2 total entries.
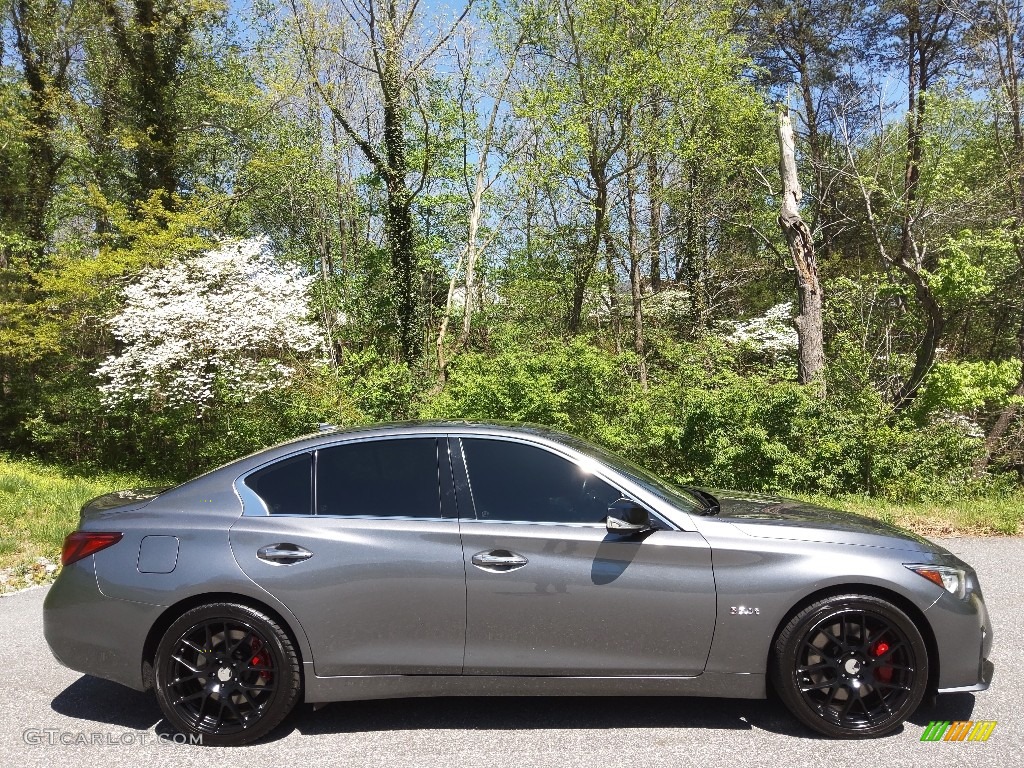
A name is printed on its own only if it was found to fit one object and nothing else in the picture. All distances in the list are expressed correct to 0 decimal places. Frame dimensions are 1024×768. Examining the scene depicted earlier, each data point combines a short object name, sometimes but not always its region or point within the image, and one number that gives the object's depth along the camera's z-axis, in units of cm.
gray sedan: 368
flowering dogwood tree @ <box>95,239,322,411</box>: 1493
